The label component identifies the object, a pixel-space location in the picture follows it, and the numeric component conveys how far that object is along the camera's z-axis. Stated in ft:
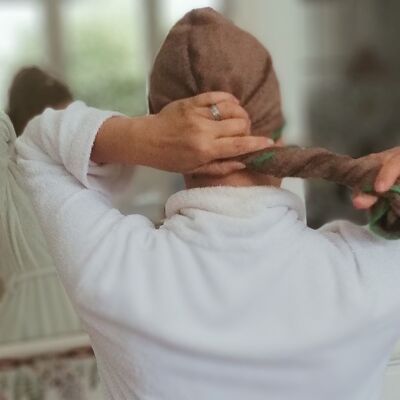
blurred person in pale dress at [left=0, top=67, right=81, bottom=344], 5.05
